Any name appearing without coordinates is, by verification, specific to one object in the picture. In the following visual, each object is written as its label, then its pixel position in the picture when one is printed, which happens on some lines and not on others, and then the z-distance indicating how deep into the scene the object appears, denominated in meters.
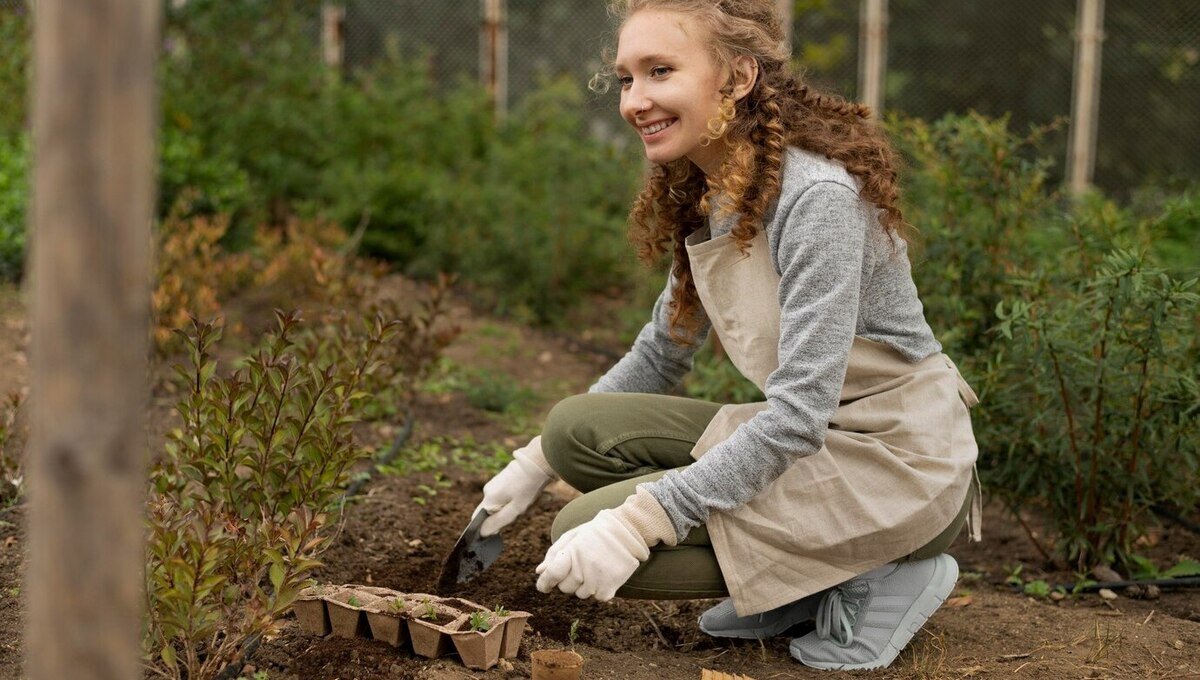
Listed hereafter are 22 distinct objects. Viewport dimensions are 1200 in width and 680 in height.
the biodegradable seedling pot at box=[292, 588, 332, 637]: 2.47
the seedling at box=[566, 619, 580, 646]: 2.65
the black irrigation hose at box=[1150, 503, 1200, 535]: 3.40
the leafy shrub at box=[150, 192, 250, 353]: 4.54
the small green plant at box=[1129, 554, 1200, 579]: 3.28
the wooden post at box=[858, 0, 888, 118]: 9.82
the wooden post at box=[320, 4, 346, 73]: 9.52
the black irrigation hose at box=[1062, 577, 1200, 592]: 3.22
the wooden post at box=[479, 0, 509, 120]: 9.67
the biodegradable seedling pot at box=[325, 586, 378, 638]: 2.43
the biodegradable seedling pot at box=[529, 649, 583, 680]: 2.22
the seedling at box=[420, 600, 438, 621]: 2.38
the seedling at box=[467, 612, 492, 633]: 2.34
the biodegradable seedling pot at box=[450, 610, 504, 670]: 2.30
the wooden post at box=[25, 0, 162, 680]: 1.21
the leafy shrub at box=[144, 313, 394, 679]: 2.08
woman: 2.33
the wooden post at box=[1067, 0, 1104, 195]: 9.80
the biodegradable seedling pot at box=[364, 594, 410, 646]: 2.39
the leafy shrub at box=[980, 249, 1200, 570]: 3.00
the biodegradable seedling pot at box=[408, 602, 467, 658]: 2.33
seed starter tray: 2.33
